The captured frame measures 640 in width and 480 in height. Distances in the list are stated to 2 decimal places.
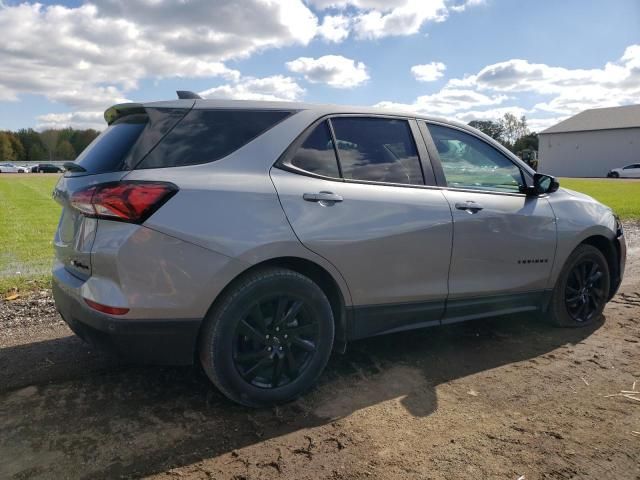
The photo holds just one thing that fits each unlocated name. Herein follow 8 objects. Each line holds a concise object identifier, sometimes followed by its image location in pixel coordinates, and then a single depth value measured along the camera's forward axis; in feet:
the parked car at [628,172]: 160.15
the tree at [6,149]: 292.20
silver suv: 8.72
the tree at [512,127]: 303.07
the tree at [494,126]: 230.44
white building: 190.80
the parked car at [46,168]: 220.64
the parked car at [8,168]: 216.47
